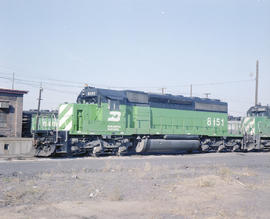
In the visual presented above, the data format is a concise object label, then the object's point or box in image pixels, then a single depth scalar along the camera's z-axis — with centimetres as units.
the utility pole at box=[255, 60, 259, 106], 3353
